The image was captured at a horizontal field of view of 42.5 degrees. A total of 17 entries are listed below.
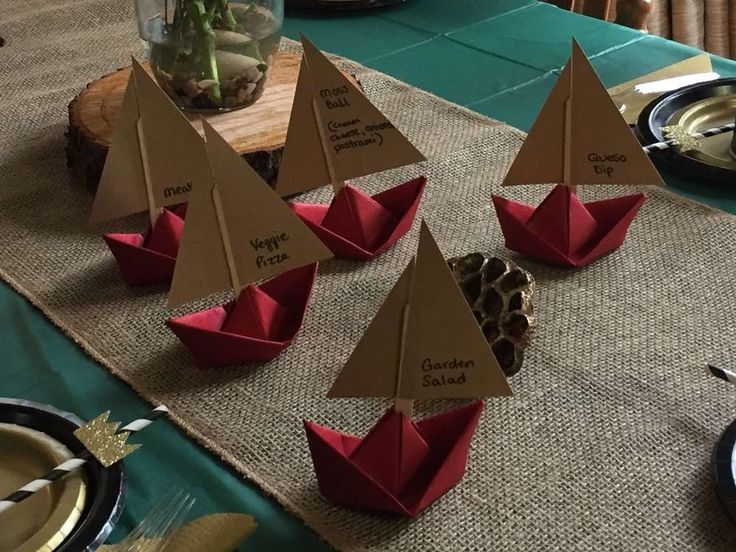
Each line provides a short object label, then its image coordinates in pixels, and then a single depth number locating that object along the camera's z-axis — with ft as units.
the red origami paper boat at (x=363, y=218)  3.14
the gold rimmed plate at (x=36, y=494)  2.01
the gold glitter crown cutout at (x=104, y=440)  2.20
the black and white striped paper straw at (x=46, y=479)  2.05
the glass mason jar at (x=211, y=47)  3.65
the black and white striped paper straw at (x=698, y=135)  3.64
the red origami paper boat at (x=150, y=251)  3.00
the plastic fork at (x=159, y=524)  2.01
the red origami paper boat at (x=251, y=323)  2.60
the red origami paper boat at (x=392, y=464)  2.11
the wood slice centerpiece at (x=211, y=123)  3.55
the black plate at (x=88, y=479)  2.00
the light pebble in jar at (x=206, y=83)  3.77
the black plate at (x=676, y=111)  3.53
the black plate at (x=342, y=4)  5.18
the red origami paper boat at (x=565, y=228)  3.08
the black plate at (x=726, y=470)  2.12
